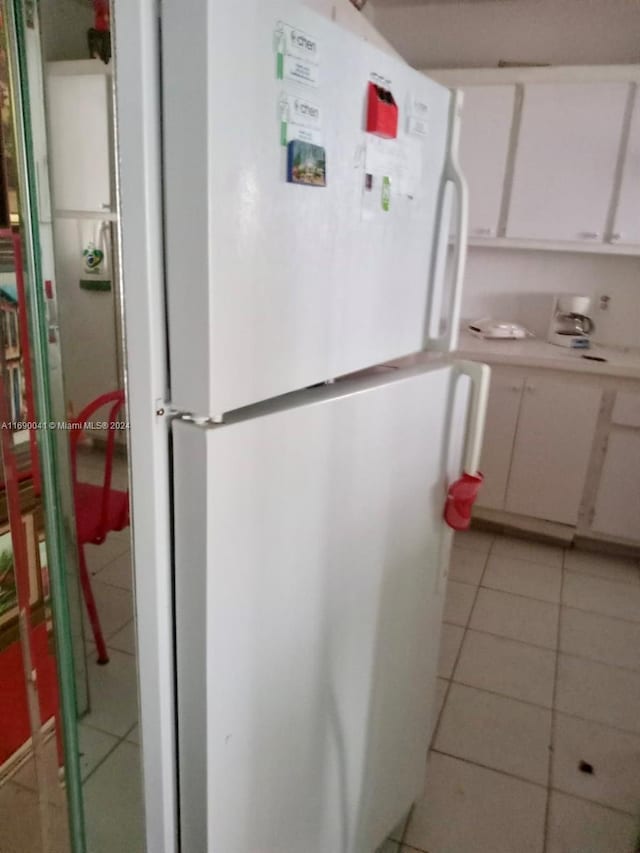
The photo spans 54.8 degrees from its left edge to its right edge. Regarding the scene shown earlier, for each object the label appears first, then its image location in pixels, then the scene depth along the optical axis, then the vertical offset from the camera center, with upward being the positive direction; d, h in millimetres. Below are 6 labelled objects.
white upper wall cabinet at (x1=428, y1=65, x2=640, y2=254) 2705 +359
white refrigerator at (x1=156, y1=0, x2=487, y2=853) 659 -240
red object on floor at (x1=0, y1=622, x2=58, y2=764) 1548 -1203
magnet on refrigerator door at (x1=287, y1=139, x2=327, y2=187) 725 +70
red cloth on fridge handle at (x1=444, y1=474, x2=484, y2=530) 1239 -513
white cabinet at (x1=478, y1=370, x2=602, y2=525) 2787 -919
